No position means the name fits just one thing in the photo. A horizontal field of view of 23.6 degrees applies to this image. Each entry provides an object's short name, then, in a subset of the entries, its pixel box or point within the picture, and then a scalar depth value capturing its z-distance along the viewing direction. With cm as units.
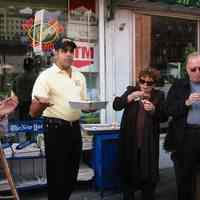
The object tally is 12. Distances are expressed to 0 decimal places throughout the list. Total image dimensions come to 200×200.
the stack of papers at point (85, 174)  590
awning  650
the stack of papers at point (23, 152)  554
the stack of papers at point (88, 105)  413
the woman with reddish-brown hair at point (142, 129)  502
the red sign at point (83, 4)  624
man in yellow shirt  442
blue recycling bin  564
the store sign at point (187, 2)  646
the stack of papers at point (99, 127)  573
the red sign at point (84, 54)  628
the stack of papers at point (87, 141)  587
